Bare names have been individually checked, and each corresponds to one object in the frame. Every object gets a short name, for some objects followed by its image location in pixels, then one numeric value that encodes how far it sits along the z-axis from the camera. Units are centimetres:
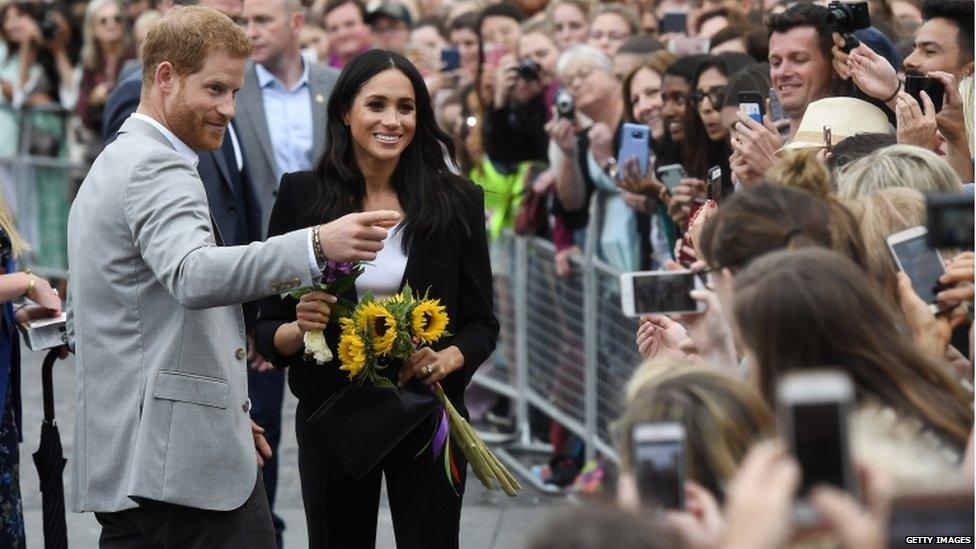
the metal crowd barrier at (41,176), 2736
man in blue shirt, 1437
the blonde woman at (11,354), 1041
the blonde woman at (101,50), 2711
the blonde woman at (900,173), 862
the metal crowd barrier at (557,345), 1606
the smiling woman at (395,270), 1009
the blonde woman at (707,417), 564
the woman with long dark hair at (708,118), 1396
